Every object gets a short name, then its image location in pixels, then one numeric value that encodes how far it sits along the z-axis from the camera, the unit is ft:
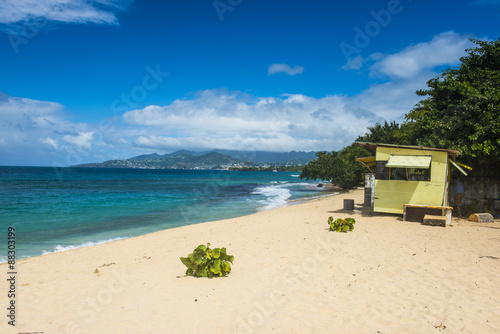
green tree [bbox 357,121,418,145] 104.47
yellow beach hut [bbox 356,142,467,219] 41.19
